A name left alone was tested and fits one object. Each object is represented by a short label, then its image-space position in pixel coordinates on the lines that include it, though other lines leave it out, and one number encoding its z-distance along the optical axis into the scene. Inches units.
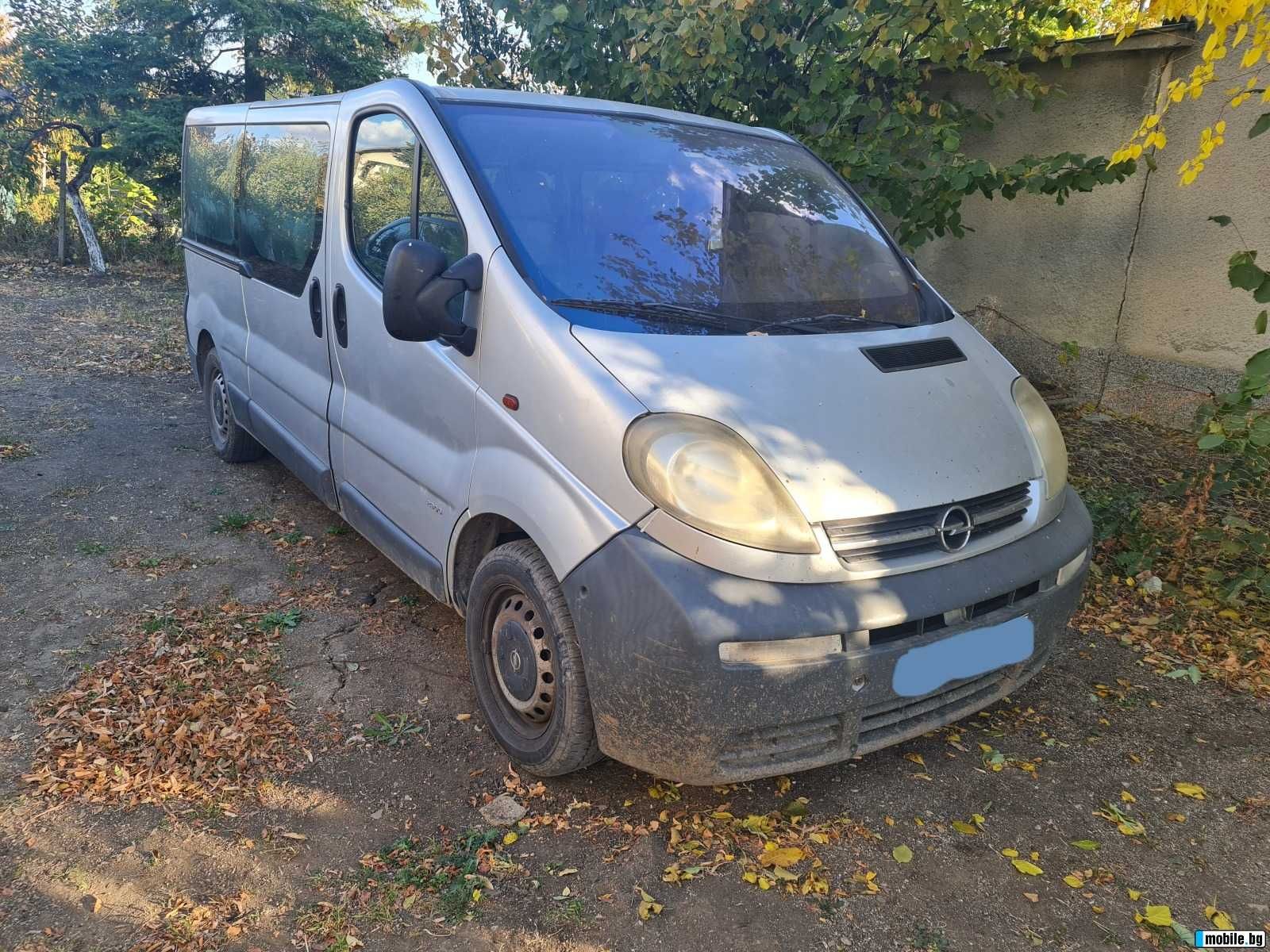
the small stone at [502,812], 103.6
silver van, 89.2
